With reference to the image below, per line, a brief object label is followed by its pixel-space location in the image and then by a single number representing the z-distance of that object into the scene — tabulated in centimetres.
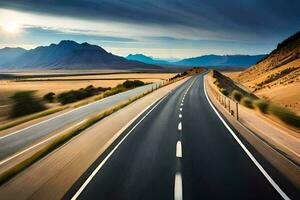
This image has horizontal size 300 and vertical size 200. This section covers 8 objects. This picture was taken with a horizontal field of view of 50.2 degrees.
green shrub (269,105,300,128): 1506
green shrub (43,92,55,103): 3755
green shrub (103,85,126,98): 4031
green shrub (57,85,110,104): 3832
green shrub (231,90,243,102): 2921
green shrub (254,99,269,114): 1964
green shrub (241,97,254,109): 2364
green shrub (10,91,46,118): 2512
